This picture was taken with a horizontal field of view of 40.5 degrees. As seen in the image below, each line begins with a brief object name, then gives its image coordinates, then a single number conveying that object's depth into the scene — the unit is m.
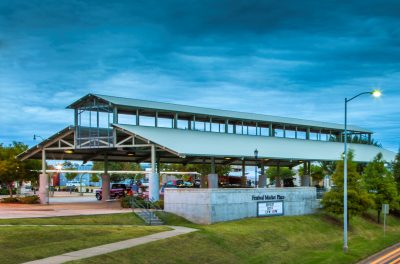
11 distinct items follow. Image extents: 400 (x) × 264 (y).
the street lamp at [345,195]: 36.50
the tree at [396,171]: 67.00
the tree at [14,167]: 57.86
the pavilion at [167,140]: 49.12
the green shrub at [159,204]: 43.58
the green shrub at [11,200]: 54.93
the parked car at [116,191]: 63.70
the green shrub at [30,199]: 54.12
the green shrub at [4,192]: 85.12
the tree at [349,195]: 50.03
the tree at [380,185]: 57.59
